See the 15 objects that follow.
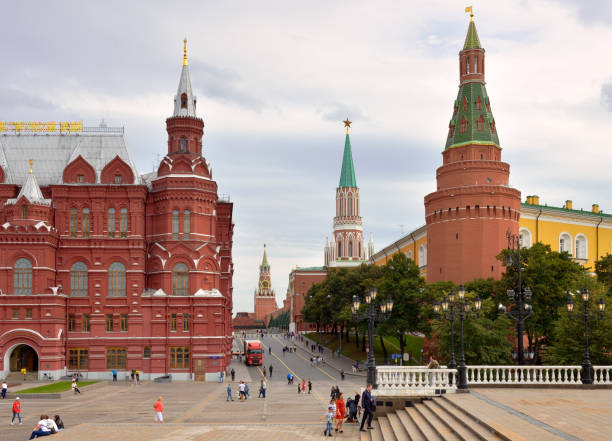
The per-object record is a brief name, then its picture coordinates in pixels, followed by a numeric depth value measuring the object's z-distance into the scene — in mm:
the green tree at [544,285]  63219
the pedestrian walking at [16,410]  38053
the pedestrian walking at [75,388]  55562
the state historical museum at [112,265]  68625
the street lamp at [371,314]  35625
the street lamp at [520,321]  40906
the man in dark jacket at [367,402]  30750
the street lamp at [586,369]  35469
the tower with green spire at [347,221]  170125
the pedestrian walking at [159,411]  37156
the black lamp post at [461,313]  34500
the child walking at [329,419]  31375
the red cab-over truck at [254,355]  88875
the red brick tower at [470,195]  82062
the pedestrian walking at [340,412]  31688
